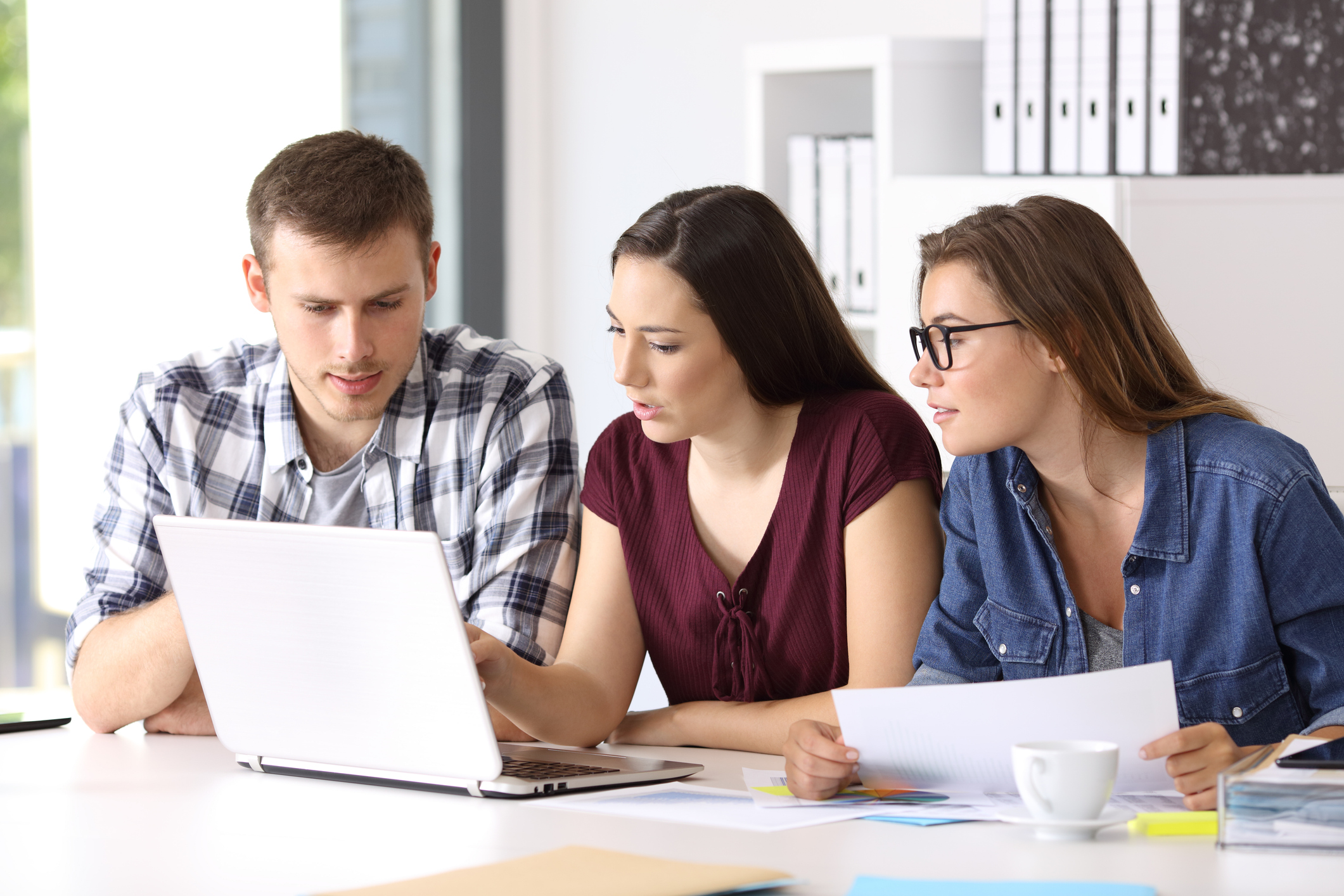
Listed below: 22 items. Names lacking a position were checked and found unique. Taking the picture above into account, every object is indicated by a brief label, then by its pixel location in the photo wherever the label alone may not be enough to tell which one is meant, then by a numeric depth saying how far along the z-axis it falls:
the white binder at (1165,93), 5.71
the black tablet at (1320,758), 4.46
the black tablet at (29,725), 5.05
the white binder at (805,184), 6.16
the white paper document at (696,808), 4.55
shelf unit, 5.65
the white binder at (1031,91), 5.82
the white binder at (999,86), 5.85
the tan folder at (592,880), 4.30
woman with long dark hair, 4.99
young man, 5.17
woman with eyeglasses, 4.76
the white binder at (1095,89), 5.76
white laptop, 4.61
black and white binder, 5.63
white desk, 4.37
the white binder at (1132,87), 5.73
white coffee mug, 4.44
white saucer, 4.45
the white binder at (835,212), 6.13
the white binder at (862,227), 6.10
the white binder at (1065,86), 5.79
